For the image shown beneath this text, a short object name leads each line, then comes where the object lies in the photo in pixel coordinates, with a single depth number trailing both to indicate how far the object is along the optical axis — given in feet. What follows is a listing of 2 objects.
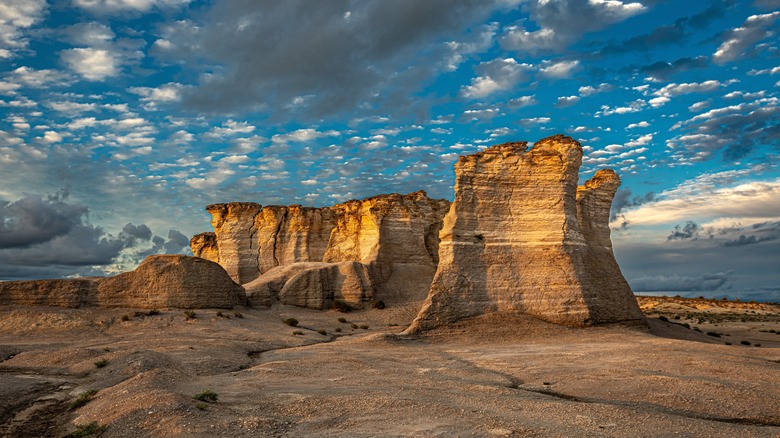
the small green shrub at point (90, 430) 30.76
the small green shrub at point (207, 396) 35.53
